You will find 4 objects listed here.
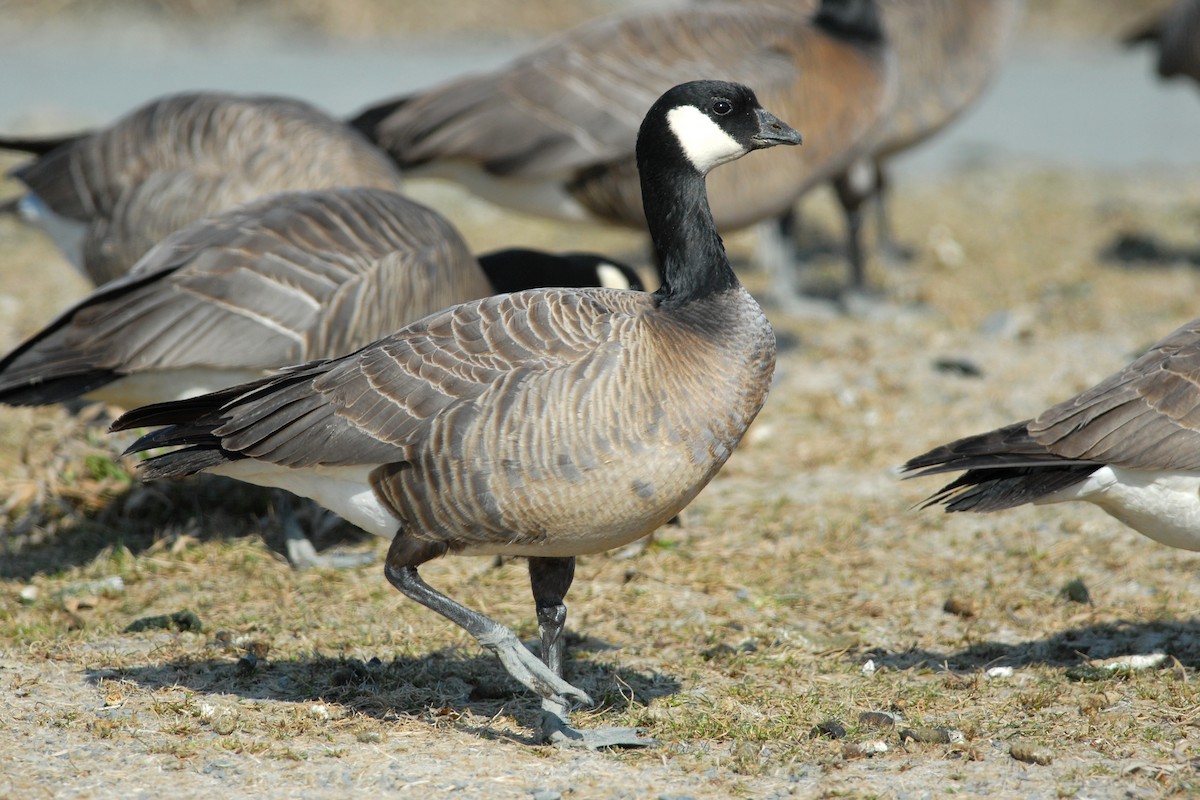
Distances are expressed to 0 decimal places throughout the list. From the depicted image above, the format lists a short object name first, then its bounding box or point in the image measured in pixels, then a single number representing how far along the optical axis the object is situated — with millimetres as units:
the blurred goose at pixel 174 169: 13055
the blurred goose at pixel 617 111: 15016
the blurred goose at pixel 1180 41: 20219
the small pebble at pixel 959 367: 15539
